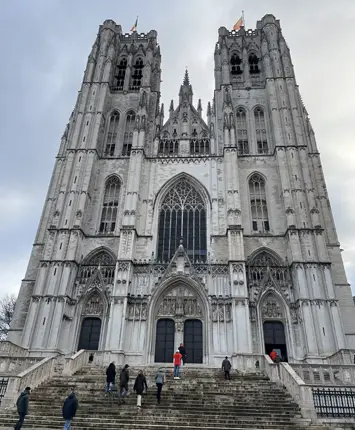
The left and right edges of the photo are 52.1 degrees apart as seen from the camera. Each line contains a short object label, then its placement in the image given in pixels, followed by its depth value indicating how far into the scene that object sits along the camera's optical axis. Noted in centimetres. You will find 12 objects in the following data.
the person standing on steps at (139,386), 1227
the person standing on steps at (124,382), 1273
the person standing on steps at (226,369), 1603
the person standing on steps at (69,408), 961
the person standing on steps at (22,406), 974
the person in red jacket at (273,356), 1831
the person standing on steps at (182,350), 1815
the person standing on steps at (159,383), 1247
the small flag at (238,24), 4116
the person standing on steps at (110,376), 1334
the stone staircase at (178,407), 1105
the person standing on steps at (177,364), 1574
